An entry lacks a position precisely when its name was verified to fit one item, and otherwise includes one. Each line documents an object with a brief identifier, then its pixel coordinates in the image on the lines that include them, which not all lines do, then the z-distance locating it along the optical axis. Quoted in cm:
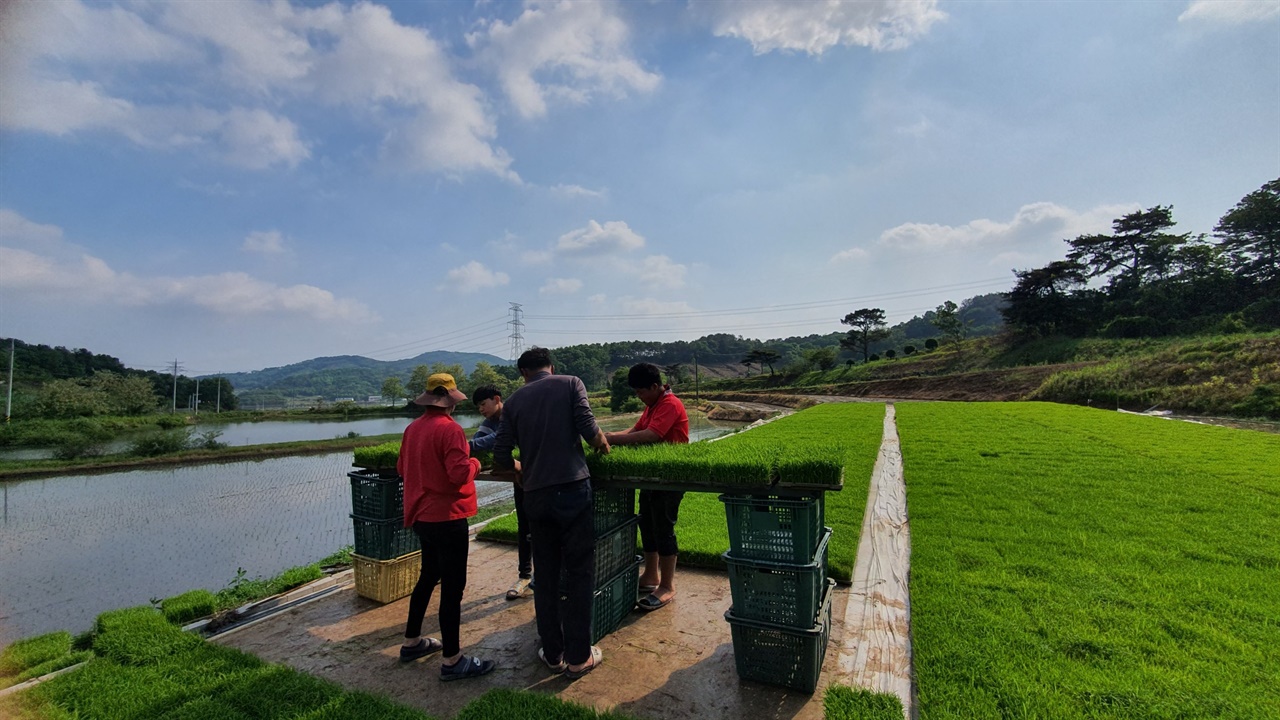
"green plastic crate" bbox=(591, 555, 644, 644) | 349
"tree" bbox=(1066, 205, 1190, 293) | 4278
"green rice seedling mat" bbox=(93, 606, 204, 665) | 361
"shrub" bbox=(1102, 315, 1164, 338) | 3531
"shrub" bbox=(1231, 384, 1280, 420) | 1634
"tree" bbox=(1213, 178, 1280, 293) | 3603
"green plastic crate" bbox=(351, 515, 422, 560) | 452
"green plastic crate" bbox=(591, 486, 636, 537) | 361
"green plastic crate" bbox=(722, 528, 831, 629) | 284
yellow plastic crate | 446
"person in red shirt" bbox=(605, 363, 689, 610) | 386
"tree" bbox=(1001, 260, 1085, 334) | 4231
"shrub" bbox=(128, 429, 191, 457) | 2622
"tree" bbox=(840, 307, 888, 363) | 6378
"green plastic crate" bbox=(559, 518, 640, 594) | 355
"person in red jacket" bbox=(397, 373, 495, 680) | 331
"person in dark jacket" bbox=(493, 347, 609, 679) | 316
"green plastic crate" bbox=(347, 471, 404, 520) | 461
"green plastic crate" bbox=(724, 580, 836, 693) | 284
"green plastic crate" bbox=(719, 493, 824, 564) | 288
